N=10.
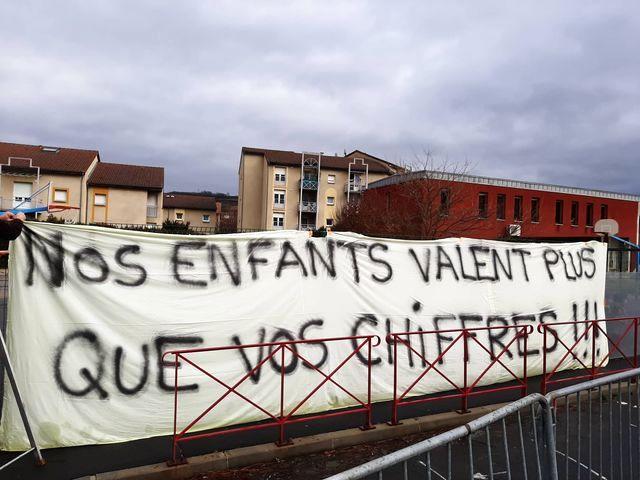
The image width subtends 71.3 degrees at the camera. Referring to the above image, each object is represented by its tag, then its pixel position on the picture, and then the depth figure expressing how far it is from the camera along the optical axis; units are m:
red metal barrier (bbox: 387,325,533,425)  5.39
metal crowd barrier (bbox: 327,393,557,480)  2.16
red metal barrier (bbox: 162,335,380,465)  4.41
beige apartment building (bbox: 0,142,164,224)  40.47
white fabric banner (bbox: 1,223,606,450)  4.56
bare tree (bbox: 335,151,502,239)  25.10
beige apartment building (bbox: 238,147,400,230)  52.50
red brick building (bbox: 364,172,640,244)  28.94
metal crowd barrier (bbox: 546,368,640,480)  3.36
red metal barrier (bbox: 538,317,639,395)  7.02
